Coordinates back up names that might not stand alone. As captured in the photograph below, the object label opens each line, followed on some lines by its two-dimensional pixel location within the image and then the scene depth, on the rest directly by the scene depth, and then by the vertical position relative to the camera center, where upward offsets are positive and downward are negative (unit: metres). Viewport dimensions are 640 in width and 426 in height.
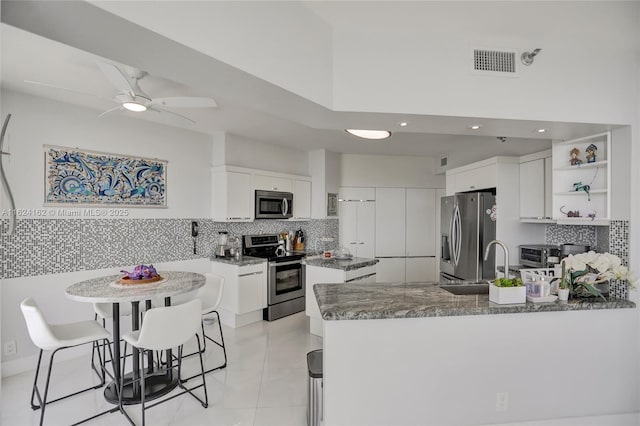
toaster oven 3.44 -0.43
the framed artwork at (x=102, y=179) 3.22 +0.37
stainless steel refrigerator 4.05 -0.25
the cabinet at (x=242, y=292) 4.16 -1.03
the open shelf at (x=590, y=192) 2.48 +0.19
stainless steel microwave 4.71 +0.14
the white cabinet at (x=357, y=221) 5.75 -0.12
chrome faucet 2.16 -0.34
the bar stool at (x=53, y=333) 2.23 -0.91
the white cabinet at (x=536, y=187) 3.65 +0.32
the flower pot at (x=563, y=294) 2.18 -0.53
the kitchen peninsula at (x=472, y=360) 1.98 -0.92
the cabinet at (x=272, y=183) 4.70 +0.46
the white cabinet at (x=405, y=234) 5.81 -0.35
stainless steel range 4.52 -0.89
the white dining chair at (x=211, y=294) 3.14 -0.82
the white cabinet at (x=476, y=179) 4.02 +0.48
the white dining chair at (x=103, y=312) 2.92 -0.92
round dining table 2.42 -0.63
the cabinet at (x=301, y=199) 5.30 +0.24
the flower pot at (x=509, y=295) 2.11 -0.52
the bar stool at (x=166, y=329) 2.26 -0.84
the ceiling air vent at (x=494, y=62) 2.14 +1.01
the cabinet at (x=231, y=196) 4.30 +0.24
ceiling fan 2.10 +0.88
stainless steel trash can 2.10 -1.19
